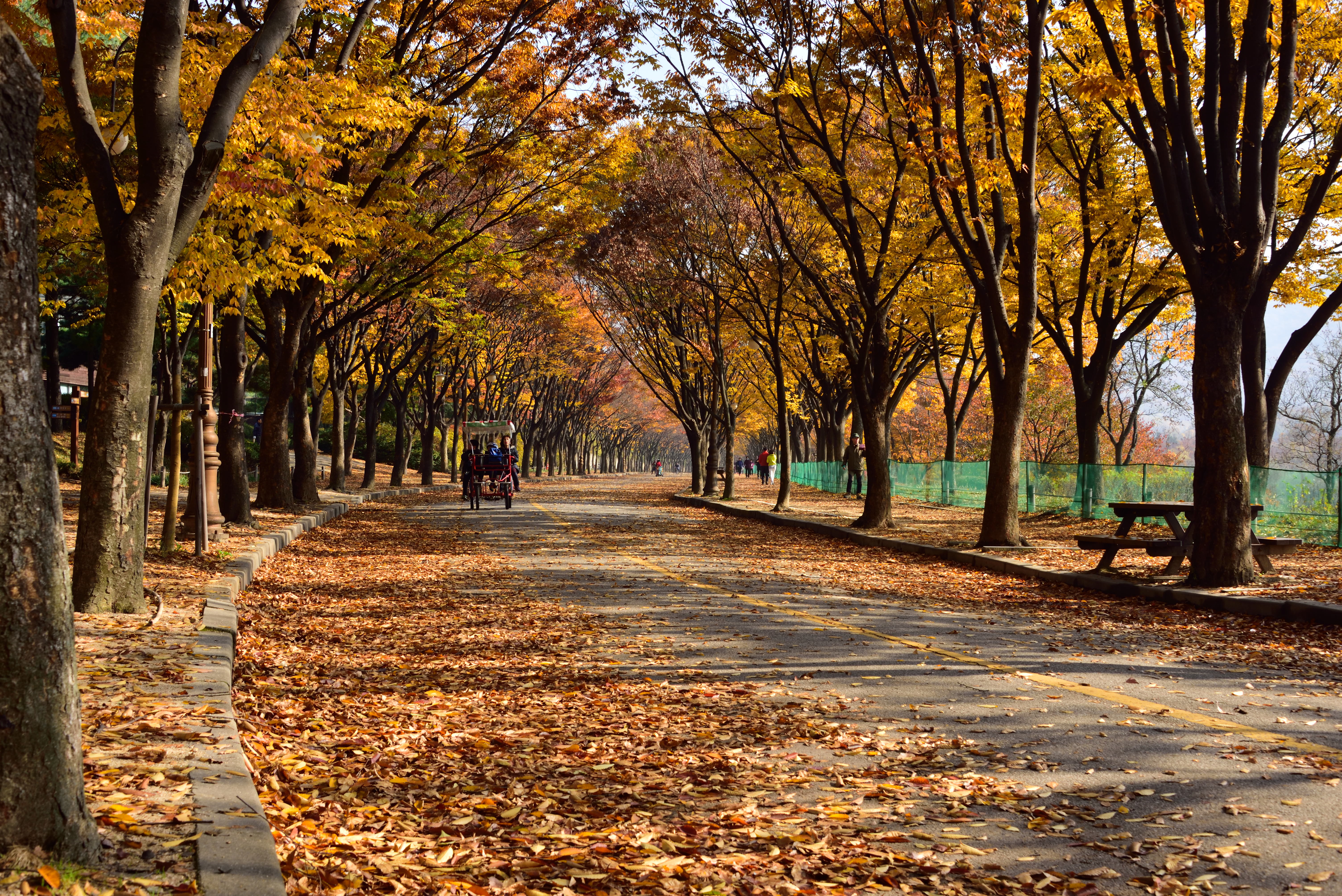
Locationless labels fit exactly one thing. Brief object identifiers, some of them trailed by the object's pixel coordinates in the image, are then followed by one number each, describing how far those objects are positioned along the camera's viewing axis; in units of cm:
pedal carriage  2678
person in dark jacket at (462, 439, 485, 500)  2784
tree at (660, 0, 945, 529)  1786
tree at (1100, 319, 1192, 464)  4969
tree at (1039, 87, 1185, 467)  1988
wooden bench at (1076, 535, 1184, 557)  1187
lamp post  1208
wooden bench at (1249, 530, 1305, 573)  1176
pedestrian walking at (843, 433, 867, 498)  3575
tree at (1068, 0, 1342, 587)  1096
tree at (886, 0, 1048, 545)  1465
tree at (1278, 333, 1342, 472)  5538
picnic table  1175
